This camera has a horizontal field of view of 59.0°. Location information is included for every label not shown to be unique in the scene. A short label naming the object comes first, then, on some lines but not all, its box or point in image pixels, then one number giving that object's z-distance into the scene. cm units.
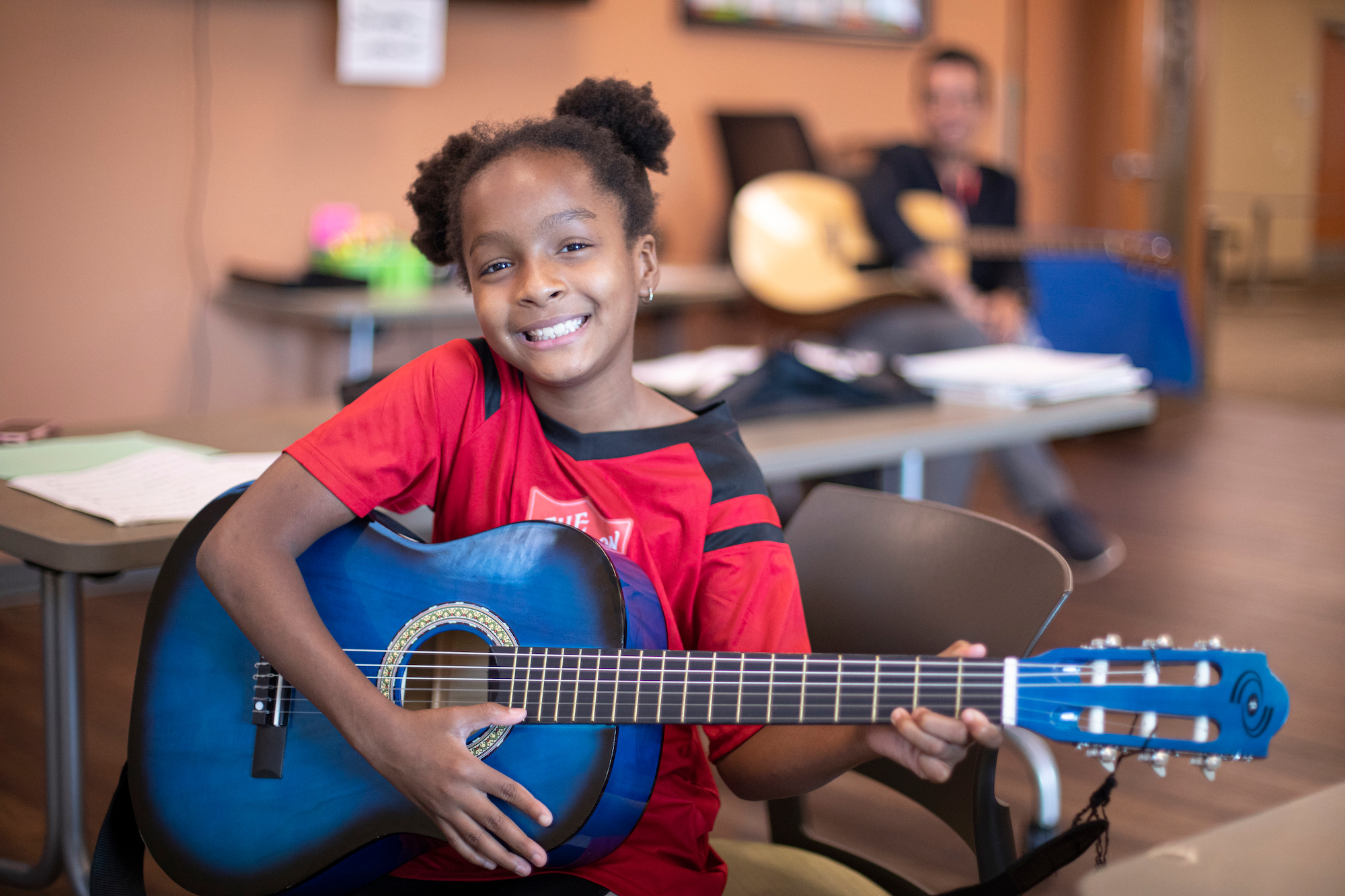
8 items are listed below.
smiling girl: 106
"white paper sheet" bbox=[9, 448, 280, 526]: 139
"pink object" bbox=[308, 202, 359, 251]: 363
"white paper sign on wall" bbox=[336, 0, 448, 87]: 359
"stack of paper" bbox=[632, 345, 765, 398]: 206
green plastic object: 348
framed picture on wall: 454
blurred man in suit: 338
